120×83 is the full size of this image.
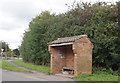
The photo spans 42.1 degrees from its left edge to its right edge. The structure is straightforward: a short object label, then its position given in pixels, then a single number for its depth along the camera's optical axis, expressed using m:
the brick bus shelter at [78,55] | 12.16
